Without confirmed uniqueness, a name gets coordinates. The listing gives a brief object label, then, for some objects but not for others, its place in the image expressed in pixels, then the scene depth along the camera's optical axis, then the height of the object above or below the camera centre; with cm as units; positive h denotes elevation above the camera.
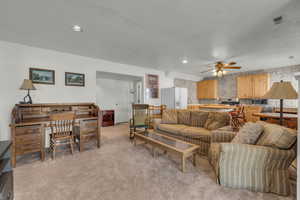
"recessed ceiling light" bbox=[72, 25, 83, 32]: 224 +133
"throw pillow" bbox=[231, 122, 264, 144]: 176 -49
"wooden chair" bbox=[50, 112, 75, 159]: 250 -67
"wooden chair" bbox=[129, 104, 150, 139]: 376 -55
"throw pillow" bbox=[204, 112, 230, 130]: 272 -44
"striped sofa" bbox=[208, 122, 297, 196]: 148 -80
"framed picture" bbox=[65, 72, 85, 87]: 353 +63
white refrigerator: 535 +15
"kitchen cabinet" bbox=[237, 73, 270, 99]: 534 +67
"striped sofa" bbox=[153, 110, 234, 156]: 257 -62
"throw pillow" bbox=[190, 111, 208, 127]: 317 -45
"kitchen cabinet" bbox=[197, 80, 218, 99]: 682 +63
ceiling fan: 395 +104
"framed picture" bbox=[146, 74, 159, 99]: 540 +69
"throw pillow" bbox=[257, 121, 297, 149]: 147 -46
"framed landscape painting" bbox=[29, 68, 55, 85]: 306 +64
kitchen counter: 555 -29
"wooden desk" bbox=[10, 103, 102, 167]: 229 -50
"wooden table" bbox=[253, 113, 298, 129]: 283 -51
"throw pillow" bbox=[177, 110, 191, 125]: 348 -45
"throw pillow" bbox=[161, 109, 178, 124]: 366 -48
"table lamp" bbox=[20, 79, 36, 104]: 268 +35
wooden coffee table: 202 -82
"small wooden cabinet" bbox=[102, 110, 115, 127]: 553 -76
